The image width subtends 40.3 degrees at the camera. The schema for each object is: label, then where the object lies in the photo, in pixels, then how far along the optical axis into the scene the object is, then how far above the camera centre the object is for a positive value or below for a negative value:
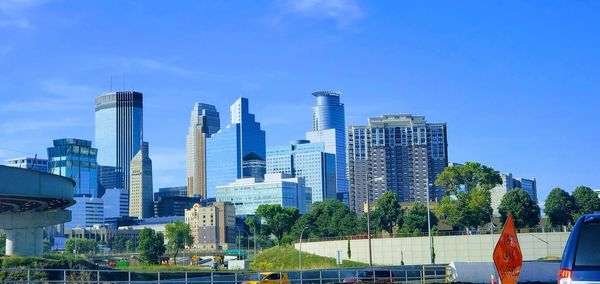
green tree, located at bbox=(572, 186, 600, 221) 124.28 +3.23
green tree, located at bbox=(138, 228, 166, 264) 183.25 -3.76
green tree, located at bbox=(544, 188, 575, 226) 122.12 +2.13
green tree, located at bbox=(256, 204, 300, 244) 174.62 +2.11
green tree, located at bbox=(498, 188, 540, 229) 119.88 +2.10
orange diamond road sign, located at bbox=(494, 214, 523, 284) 15.63 -0.63
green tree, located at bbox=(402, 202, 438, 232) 128.50 +0.72
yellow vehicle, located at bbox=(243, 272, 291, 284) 47.80 -3.00
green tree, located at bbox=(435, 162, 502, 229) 120.31 +4.52
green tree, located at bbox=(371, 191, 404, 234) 135.12 +1.96
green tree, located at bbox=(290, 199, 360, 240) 145.38 +0.97
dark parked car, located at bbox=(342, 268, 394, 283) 50.00 -3.26
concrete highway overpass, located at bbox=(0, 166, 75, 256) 53.19 +2.41
